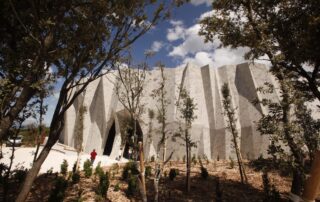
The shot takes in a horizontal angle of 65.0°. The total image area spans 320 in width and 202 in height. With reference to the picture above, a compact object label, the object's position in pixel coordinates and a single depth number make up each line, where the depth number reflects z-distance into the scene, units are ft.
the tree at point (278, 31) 23.21
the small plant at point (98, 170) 48.85
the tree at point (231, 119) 45.87
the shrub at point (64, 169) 52.32
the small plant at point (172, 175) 47.37
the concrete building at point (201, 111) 94.63
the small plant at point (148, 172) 49.93
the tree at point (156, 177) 27.81
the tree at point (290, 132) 19.67
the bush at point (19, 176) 43.78
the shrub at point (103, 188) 35.73
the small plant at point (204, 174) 48.42
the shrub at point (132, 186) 38.50
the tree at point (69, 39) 22.73
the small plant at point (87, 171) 48.91
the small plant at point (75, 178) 43.18
